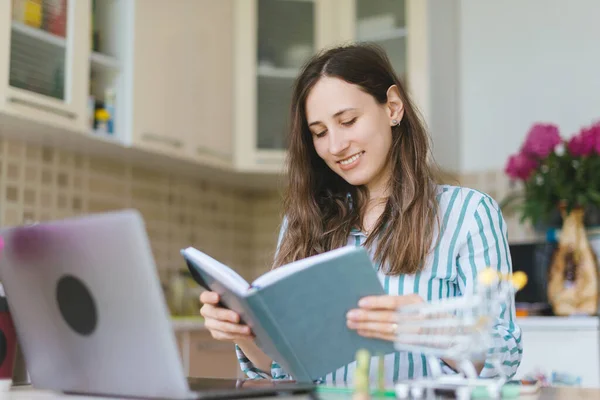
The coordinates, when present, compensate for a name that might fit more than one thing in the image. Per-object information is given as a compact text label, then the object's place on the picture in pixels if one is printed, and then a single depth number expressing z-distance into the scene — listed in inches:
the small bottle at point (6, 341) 71.1
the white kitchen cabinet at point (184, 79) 124.8
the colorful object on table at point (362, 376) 59.5
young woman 78.1
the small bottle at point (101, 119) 119.2
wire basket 60.4
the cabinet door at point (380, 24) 149.0
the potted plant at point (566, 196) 126.9
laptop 61.8
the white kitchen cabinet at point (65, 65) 108.2
